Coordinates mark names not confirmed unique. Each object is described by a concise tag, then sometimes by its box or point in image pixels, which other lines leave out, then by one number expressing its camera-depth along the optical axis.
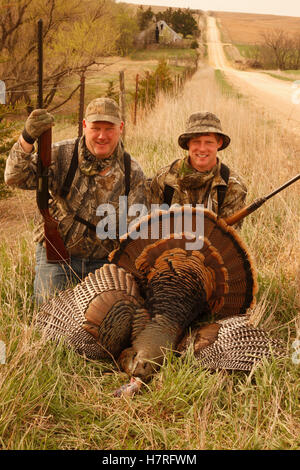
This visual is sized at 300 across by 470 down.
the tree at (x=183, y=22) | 45.09
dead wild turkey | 2.90
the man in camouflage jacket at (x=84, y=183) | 3.84
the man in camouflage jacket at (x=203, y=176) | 3.88
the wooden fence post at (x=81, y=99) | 8.32
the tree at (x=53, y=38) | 12.07
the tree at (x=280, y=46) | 36.53
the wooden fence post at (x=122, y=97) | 10.79
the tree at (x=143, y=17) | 35.25
